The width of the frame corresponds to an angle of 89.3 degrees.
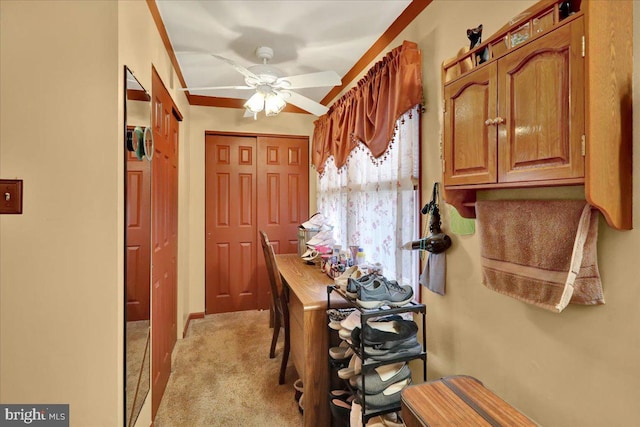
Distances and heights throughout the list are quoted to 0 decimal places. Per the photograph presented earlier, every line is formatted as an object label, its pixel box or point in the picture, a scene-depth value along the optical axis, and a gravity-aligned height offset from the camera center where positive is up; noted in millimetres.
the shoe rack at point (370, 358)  1470 -672
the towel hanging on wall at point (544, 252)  955 -124
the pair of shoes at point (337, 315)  1743 -592
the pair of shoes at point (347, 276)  1788 -368
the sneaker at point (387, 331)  1480 -552
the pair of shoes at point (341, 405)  1702 -1025
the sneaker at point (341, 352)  1770 -775
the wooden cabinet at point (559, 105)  842 +318
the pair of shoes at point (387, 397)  1501 -863
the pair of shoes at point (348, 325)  1618 -571
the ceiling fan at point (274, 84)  2191 +916
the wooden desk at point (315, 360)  1853 -847
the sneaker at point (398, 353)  1492 -660
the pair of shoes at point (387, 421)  1498 -984
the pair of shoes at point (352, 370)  1589 -781
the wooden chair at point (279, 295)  2445 -639
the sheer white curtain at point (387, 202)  1961 +79
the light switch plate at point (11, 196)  1254 +64
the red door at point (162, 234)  2018 -156
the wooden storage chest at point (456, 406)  1084 -689
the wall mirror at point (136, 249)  1460 -183
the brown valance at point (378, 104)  1842 +738
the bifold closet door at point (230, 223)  3895 -127
